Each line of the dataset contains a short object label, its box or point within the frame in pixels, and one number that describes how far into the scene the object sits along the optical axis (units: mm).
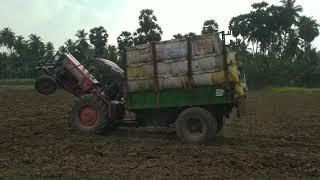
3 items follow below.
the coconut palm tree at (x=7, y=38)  87000
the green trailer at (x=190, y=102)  11945
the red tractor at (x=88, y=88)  13453
